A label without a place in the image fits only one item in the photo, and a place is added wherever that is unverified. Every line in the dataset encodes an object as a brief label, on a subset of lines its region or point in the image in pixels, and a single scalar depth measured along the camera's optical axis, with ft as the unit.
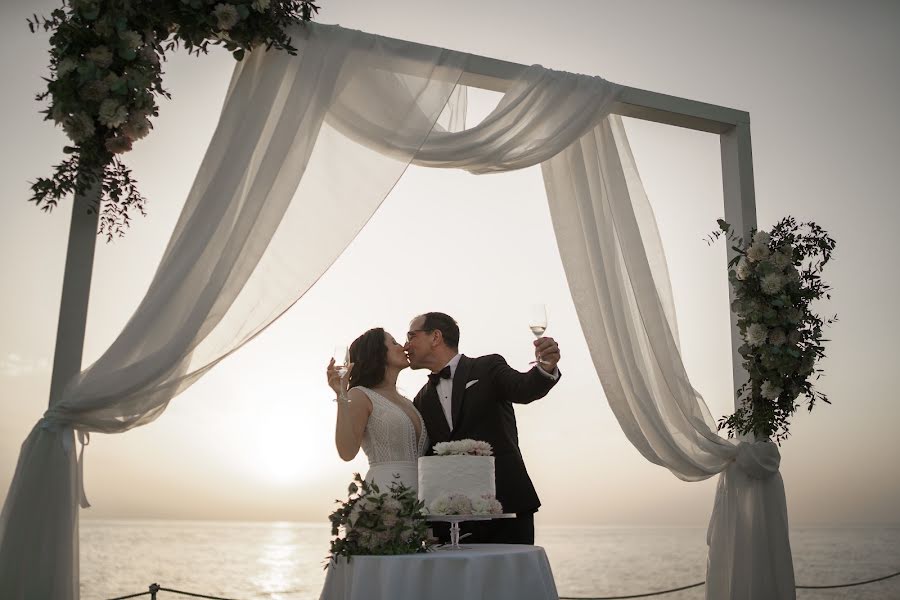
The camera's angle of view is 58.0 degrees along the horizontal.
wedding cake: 9.62
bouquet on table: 9.31
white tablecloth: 9.03
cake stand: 9.53
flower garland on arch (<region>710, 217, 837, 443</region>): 13.69
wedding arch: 10.21
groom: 12.50
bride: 11.90
